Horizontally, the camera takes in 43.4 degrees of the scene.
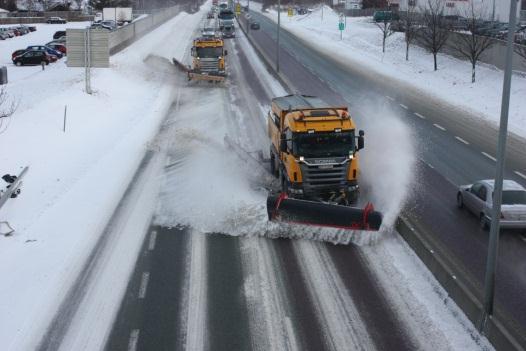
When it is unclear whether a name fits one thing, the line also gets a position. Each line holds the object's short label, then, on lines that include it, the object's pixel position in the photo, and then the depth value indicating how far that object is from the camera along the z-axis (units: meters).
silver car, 17.94
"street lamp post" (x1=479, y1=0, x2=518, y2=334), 11.45
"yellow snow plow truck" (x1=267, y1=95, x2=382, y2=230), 19.30
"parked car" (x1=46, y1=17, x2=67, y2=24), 115.06
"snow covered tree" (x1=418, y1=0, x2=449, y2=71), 52.81
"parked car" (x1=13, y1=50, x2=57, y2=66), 60.72
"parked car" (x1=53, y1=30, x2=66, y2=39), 79.94
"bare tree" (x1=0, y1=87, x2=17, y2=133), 29.04
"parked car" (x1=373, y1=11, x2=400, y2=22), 74.66
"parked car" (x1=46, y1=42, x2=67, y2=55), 68.46
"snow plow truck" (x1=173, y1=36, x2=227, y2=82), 48.03
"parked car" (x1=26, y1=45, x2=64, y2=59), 61.76
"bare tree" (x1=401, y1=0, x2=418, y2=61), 61.68
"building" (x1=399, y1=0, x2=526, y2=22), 85.12
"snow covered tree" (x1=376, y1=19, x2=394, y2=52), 67.39
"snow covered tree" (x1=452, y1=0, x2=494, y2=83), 45.91
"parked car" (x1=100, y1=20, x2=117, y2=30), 86.79
